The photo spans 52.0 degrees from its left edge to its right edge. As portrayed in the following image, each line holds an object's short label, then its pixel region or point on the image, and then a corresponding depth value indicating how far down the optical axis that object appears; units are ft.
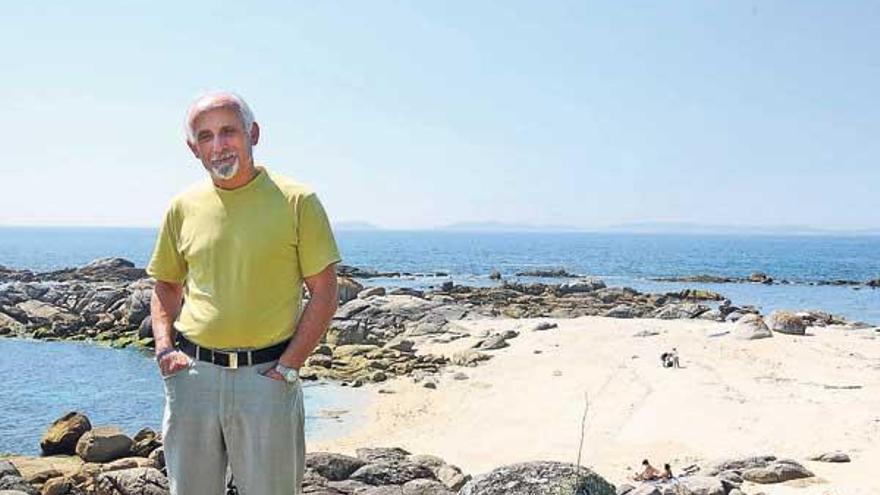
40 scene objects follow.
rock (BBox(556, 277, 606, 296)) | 172.45
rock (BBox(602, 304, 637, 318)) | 133.69
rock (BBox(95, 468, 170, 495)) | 30.89
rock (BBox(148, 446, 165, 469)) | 40.44
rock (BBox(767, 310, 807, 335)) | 102.17
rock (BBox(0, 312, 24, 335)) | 124.06
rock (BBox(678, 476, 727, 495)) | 33.04
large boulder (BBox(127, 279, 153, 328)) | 122.21
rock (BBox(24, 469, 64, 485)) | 38.42
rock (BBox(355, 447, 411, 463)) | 39.09
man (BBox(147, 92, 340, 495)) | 13.24
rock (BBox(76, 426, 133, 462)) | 46.88
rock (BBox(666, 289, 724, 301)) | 181.03
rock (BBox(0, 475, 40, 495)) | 33.68
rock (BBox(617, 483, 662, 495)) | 30.32
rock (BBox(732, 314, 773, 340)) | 95.66
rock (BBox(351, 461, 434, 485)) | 34.94
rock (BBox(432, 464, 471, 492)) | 37.32
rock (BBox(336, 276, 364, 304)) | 134.35
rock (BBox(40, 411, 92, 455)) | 50.42
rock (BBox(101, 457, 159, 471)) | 41.14
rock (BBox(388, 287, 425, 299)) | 152.48
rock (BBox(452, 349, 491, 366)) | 89.59
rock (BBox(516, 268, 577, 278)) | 262.12
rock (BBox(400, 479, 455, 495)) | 31.14
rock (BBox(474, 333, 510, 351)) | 97.19
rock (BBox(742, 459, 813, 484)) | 38.88
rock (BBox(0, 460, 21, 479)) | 35.68
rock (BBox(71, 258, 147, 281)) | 213.25
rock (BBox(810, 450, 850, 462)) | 44.04
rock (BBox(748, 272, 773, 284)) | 246.70
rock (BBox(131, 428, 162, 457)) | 46.65
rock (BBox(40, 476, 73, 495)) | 34.88
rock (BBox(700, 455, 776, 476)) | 40.18
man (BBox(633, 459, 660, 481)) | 39.06
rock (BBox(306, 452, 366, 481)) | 35.63
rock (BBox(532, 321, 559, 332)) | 111.70
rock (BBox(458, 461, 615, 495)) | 19.26
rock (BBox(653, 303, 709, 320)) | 130.00
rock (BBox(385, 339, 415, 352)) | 96.37
